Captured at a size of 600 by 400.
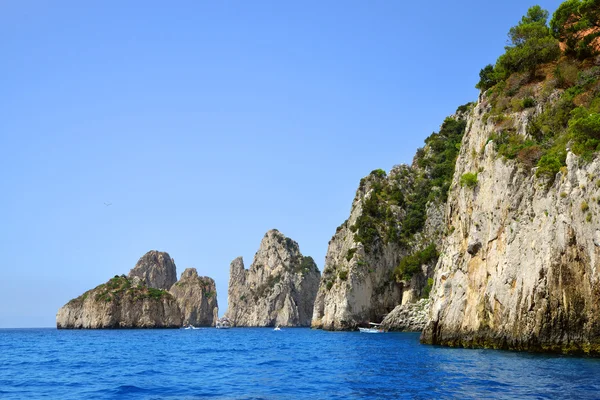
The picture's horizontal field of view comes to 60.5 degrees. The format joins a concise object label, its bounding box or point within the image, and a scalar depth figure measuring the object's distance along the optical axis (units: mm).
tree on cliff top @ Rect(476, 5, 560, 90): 51750
